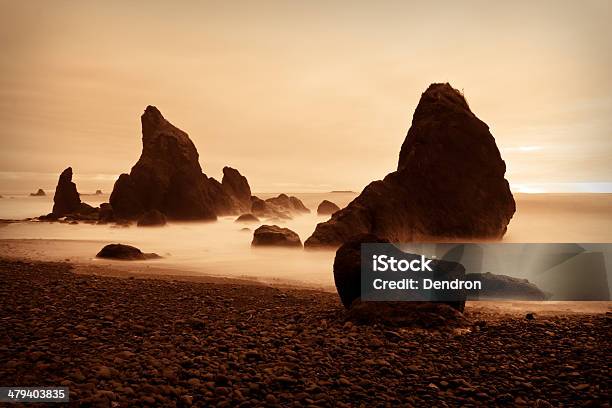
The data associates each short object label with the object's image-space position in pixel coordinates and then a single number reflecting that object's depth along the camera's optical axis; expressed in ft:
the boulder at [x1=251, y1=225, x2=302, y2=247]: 111.65
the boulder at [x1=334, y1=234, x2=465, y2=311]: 42.37
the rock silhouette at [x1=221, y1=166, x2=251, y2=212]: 293.25
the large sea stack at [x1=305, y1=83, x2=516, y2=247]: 102.37
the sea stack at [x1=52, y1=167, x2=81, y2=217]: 240.53
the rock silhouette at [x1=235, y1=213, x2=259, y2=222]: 211.37
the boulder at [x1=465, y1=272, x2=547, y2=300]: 56.18
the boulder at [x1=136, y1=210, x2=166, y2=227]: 185.88
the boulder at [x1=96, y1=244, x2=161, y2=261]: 87.66
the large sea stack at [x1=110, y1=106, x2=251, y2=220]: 210.79
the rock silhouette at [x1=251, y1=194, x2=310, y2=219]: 273.33
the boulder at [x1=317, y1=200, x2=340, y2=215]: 291.71
